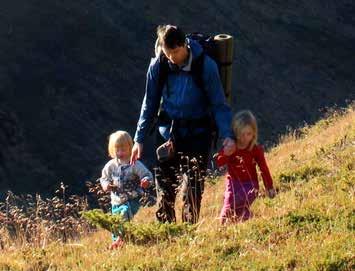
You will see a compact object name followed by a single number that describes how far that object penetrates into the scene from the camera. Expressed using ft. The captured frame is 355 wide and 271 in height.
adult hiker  40.04
